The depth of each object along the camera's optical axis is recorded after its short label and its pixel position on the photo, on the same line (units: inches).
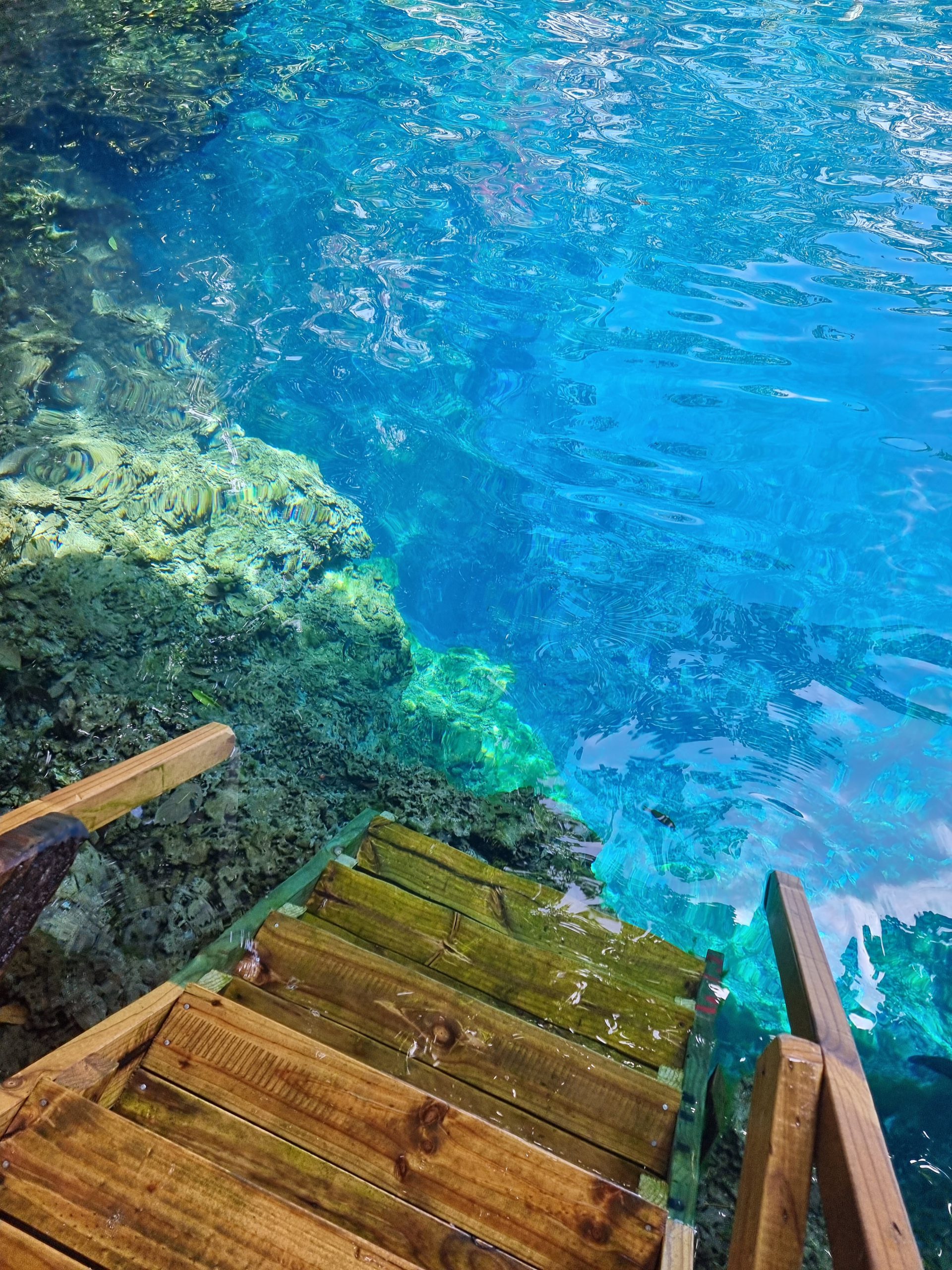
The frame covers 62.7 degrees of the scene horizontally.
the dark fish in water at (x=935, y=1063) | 161.6
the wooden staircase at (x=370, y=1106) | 53.7
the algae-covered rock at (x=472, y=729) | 224.5
